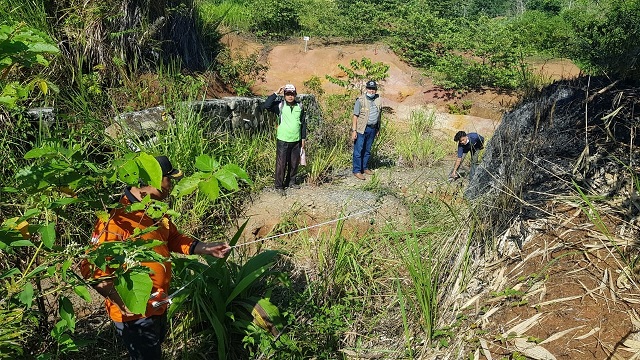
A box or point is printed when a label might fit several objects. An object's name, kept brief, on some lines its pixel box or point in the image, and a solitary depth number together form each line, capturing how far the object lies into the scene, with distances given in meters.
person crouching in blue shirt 6.46
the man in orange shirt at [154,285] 2.35
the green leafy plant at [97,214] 1.64
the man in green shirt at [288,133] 5.83
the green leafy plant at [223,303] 3.29
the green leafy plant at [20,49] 1.61
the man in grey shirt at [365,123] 6.59
